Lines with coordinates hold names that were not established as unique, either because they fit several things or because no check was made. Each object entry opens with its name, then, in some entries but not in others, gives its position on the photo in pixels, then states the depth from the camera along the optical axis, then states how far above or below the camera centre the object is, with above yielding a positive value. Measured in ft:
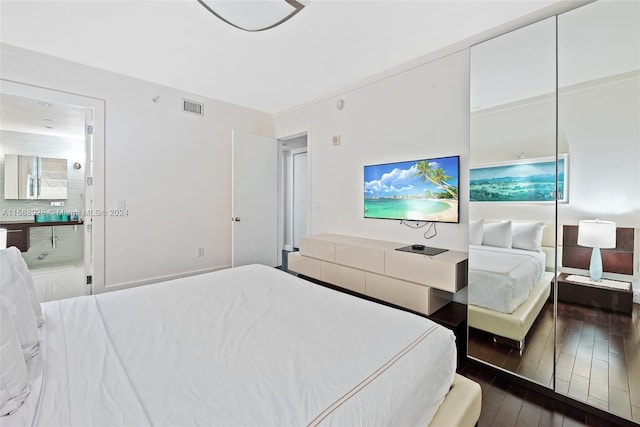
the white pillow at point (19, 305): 3.32 -1.20
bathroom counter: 13.88 -1.03
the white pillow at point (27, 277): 4.14 -1.05
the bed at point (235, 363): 2.60 -1.80
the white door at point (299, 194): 17.22 +1.11
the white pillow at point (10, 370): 2.52 -1.52
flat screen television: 8.54 +0.75
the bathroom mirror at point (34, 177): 15.39 +1.87
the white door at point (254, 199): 12.94 +0.58
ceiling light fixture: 6.17 +4.64
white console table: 7.65 -1.82
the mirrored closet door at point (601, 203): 5.06 +0.19
